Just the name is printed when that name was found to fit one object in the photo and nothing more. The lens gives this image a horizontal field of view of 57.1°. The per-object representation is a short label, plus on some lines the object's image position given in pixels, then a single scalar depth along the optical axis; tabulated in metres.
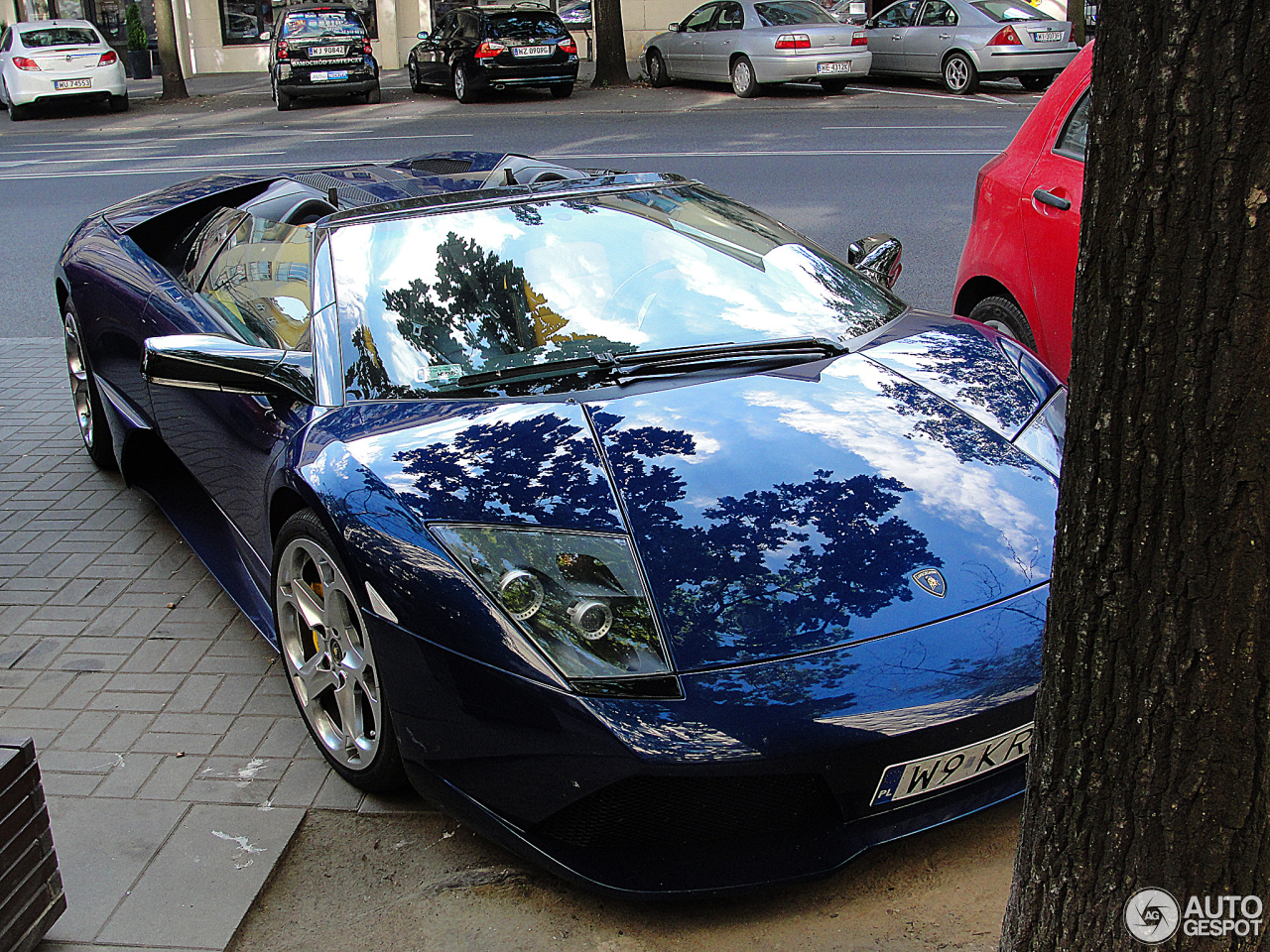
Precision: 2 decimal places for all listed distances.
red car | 4.22
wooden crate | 2.15
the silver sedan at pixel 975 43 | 17.02
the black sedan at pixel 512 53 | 18.41
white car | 19.08
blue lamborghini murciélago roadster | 2.17
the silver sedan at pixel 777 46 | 17.12
